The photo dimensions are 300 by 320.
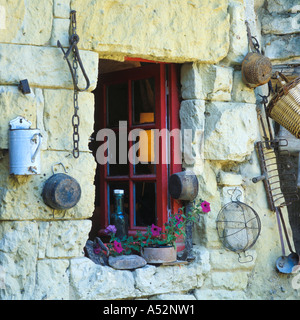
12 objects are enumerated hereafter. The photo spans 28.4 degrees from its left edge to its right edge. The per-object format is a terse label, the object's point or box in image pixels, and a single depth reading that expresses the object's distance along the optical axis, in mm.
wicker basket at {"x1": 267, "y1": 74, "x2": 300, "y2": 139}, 4500
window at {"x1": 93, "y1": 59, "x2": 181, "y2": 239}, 4559
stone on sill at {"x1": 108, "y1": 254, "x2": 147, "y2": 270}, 4128
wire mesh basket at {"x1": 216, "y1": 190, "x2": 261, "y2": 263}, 4516
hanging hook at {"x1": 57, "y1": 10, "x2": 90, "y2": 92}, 3818
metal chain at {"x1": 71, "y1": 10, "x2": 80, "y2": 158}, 3852
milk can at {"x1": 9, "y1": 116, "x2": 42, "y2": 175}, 3600
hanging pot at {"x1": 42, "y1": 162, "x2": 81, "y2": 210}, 3695
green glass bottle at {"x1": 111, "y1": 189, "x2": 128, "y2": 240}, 4562
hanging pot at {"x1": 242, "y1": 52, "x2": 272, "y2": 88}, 4496
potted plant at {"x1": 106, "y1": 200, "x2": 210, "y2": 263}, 4262
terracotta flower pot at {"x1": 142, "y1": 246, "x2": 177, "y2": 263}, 4246
